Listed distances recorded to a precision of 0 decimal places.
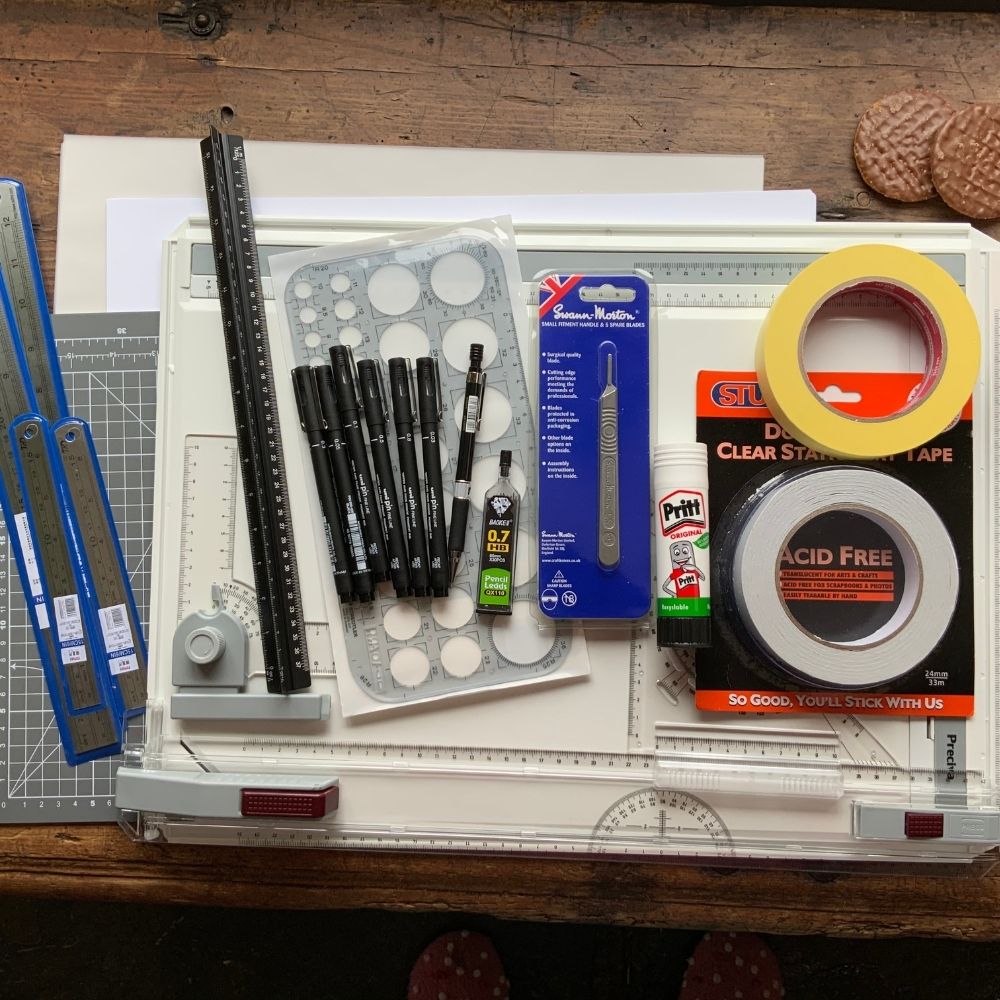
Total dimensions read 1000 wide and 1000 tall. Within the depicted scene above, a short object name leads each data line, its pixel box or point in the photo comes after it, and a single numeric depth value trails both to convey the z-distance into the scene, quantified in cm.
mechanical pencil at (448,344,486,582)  76
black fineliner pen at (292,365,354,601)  76
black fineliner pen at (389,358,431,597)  76
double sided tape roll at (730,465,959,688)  69
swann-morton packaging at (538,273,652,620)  74
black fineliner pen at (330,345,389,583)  76
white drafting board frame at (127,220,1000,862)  74
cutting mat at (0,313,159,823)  82
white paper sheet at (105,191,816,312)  81
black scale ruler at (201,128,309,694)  75
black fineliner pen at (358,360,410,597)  76
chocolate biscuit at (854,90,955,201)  81
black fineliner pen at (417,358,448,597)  75
